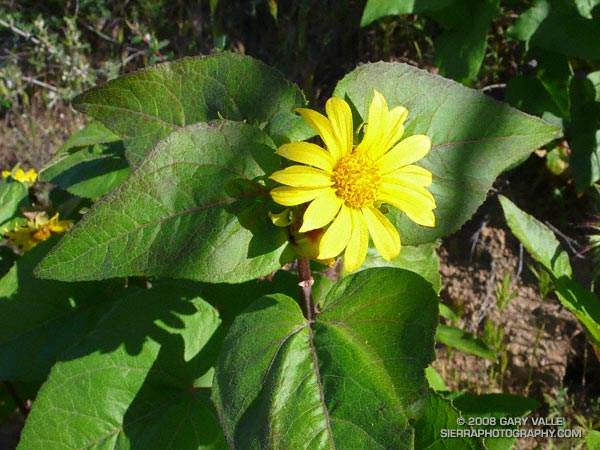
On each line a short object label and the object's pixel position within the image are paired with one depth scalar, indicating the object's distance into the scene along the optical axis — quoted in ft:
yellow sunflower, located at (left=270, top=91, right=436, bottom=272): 0.51
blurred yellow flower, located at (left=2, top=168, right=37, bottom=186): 1.08
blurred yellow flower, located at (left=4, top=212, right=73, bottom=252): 0.96
